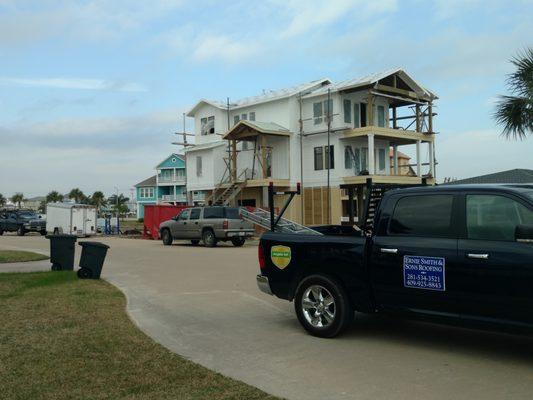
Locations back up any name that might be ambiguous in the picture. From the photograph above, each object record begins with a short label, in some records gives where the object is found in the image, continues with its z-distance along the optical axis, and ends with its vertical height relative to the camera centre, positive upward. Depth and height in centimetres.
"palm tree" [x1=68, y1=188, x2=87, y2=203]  12009 +483
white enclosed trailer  3550 -3
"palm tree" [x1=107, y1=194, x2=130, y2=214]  11598 +377
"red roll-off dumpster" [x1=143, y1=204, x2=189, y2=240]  3297 +8
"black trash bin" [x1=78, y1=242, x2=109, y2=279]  1258 -100
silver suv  2525 -47
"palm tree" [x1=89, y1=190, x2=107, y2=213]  11370 +374
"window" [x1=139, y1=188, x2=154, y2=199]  9056 +382
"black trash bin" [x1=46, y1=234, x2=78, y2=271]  1376 -84
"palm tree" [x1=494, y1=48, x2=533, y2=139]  1608 +304
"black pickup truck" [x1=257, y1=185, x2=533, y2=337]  568 -56
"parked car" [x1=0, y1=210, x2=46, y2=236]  3978 -27
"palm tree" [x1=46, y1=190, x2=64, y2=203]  11869 +464
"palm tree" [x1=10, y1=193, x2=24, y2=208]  14075 +511
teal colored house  7812 +502
